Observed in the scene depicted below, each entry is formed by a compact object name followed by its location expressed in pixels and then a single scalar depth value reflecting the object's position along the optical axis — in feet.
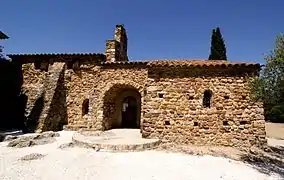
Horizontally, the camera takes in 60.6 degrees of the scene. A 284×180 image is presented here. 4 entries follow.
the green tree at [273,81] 29.49
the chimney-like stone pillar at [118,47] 58.65
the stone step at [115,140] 35.53
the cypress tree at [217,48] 97.89
